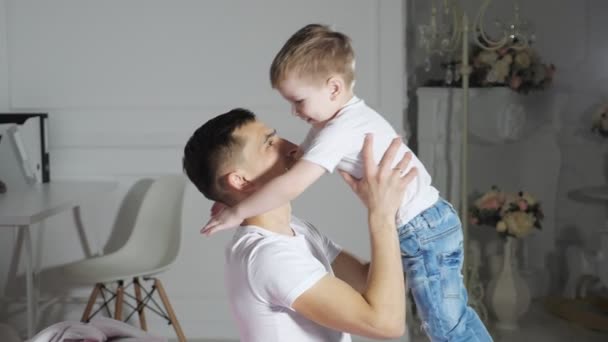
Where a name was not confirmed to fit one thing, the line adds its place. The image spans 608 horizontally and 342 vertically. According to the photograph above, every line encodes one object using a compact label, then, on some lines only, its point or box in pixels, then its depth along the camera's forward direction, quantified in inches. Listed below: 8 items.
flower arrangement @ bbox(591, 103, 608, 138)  156.0
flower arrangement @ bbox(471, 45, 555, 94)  155.1
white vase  150.7
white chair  129.7
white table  108.7
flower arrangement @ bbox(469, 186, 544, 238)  149.2
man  51.3
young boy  57.9
